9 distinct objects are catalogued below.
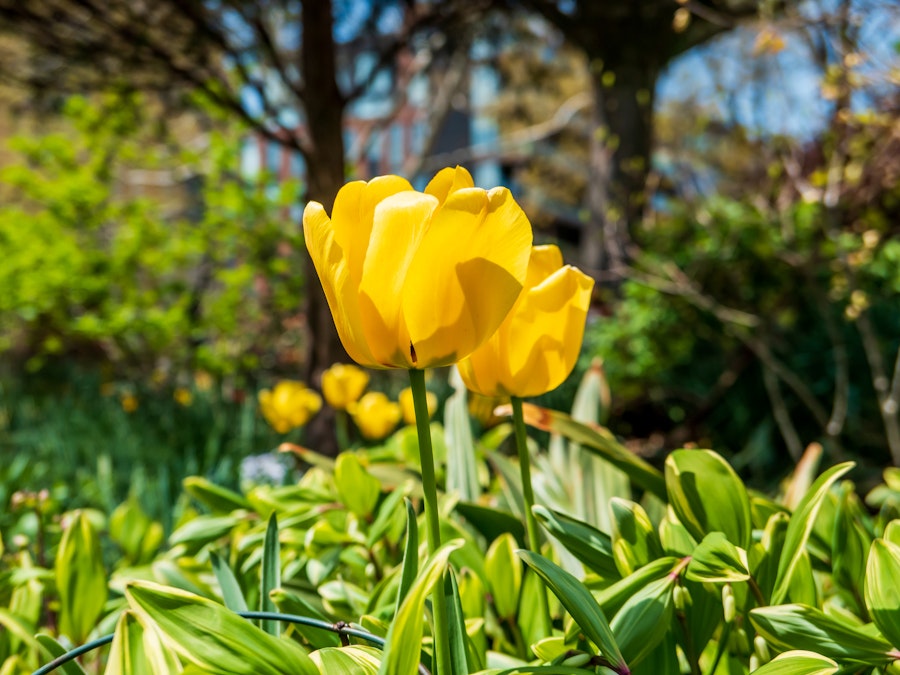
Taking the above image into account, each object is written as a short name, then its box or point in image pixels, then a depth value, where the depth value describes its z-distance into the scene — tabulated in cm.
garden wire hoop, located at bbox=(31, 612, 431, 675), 55
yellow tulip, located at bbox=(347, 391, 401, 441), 211
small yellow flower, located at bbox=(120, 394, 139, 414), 463
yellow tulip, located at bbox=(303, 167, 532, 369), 55
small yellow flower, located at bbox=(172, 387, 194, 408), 462
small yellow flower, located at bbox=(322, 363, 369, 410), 222
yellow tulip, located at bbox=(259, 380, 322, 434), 248
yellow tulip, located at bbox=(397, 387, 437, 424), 167
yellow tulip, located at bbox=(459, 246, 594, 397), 70
